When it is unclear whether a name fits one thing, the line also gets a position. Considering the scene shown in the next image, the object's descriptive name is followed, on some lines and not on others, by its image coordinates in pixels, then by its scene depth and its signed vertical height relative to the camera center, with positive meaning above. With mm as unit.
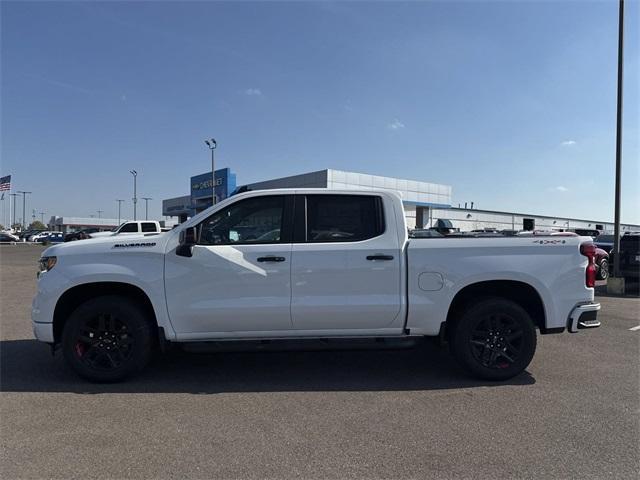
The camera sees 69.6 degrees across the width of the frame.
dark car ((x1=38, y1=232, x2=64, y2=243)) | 58694 -900
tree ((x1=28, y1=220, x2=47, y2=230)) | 158000 +2131
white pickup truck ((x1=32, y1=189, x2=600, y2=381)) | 4703 -543
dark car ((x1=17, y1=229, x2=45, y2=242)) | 70312 -832
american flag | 39312 +4138
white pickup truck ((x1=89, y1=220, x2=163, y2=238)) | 21391 +287
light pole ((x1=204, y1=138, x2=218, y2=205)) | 39531 +7229
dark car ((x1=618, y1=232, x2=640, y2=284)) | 12674 -509
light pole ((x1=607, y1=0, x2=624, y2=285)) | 12656 +2493
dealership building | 34719 +3674
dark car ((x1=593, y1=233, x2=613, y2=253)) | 18223 -190
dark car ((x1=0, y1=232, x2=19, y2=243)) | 57906 -908
